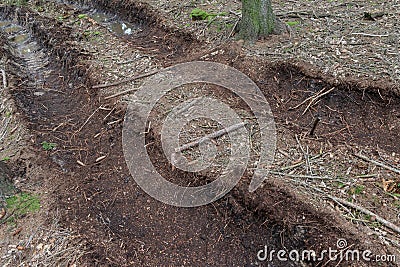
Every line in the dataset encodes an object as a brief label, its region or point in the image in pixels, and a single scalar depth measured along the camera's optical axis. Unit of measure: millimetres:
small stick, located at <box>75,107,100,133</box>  4882
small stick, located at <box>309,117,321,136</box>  3729
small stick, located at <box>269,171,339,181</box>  3447
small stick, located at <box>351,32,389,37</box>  4968
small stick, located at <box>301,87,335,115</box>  4418
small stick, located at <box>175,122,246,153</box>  3980
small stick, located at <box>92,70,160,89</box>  5262
